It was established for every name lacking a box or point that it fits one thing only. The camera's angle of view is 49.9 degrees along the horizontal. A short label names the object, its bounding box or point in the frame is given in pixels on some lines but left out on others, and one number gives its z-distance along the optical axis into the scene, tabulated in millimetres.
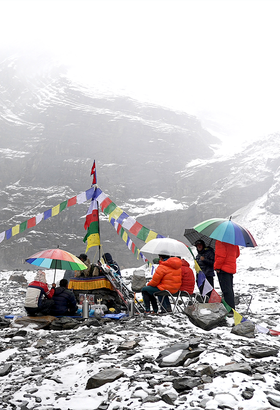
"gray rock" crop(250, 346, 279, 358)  3994
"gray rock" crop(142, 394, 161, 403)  2891
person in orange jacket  6926
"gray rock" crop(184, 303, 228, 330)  5840
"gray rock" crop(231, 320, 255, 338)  5360
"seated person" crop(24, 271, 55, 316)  7082
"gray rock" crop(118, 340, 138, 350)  4426
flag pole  10859
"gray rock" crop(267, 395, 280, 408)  2672
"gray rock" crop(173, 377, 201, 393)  3037
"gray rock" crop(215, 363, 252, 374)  3325
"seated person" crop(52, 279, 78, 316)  7426
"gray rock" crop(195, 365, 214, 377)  3330
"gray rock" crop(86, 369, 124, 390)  3391
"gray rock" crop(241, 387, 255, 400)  2791
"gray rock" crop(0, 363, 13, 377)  4066
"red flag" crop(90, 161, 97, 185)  10938
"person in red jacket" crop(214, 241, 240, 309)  6968
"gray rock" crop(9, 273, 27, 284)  21656
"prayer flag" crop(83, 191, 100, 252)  10445
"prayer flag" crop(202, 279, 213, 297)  6962
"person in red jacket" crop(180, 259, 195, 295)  7220
